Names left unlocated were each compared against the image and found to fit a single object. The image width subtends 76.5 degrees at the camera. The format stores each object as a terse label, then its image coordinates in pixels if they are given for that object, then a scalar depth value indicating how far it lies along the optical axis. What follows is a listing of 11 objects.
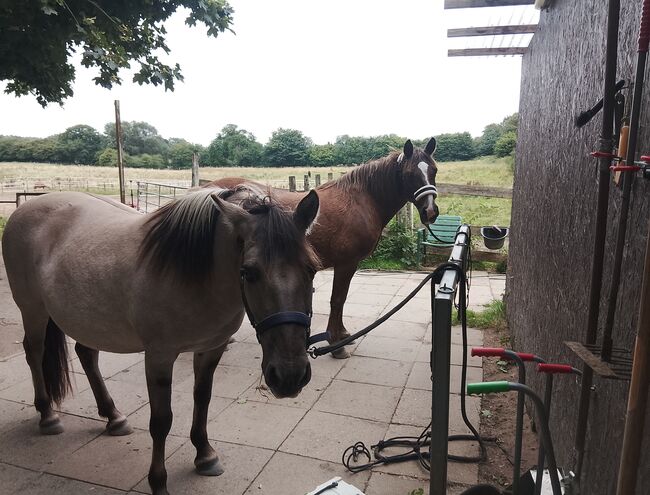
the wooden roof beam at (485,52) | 4.34
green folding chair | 8.23
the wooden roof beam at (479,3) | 3.18
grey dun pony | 1.76
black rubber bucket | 7.17
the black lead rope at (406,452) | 2.46
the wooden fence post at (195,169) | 9.71
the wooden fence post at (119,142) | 8.73
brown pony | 4.18
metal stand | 1.09
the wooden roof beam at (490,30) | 3.66
